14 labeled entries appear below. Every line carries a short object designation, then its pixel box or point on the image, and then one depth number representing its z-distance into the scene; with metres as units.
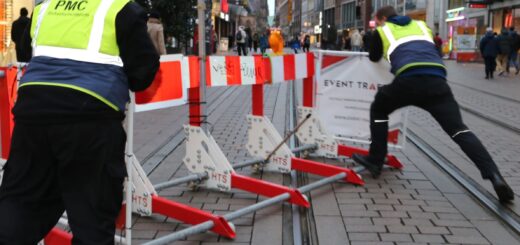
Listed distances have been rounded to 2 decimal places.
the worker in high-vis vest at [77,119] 2.58
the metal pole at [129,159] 3.02
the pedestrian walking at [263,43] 35.59
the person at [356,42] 36.44
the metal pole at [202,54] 5.27
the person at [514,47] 23.81
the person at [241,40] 29.66
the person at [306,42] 44.81
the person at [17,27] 11.48
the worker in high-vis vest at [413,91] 5.31
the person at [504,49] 22.56
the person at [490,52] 21.09
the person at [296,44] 45.88
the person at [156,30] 11.84
